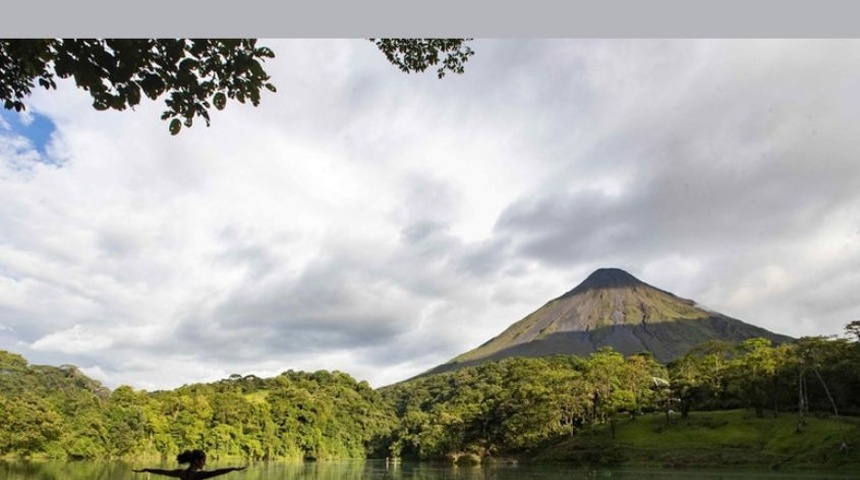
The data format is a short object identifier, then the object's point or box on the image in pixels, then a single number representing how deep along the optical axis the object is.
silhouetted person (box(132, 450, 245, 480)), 5.71
